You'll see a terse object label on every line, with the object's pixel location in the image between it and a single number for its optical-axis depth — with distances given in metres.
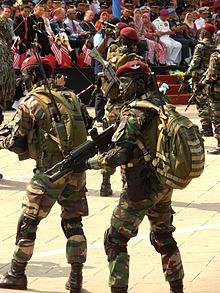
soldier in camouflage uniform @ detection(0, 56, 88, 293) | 8.89
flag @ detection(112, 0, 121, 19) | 23.05
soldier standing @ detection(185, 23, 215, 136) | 17.69
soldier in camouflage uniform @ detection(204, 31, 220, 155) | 16.38
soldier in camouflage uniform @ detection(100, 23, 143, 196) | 12.45
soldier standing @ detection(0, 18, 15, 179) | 14.34
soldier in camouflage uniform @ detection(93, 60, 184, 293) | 8.04
